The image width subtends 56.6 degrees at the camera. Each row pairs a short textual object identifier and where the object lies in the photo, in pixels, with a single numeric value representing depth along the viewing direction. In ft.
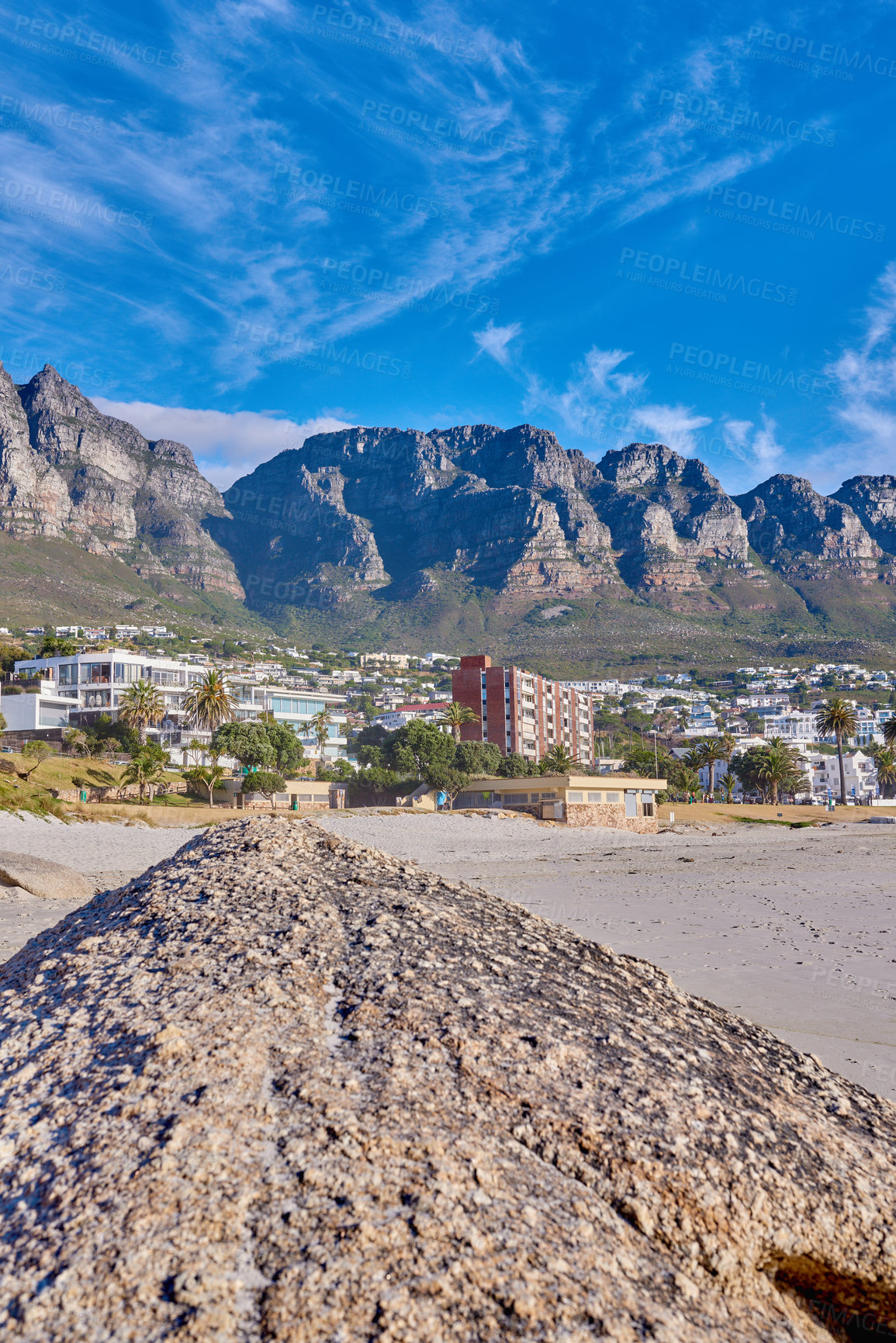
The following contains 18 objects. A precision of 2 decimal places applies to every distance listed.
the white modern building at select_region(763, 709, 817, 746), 555.69
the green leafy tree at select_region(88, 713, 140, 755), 239.71
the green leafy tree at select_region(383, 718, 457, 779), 254.06
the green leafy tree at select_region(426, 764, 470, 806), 244.22
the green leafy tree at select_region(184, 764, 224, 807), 206.49
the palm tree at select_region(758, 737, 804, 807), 327.06
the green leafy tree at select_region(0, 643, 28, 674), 305.32
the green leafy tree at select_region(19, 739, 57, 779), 173.99
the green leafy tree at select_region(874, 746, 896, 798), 353.92
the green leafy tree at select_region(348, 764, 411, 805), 247.09
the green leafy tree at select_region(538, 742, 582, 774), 286.07
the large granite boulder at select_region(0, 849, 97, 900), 51.24
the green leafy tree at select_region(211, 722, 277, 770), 244.83
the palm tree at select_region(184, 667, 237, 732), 241.14
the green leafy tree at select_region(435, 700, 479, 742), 303.07
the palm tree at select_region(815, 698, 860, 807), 315.99
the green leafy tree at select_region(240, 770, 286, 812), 214.69
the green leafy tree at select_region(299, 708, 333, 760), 318.86
